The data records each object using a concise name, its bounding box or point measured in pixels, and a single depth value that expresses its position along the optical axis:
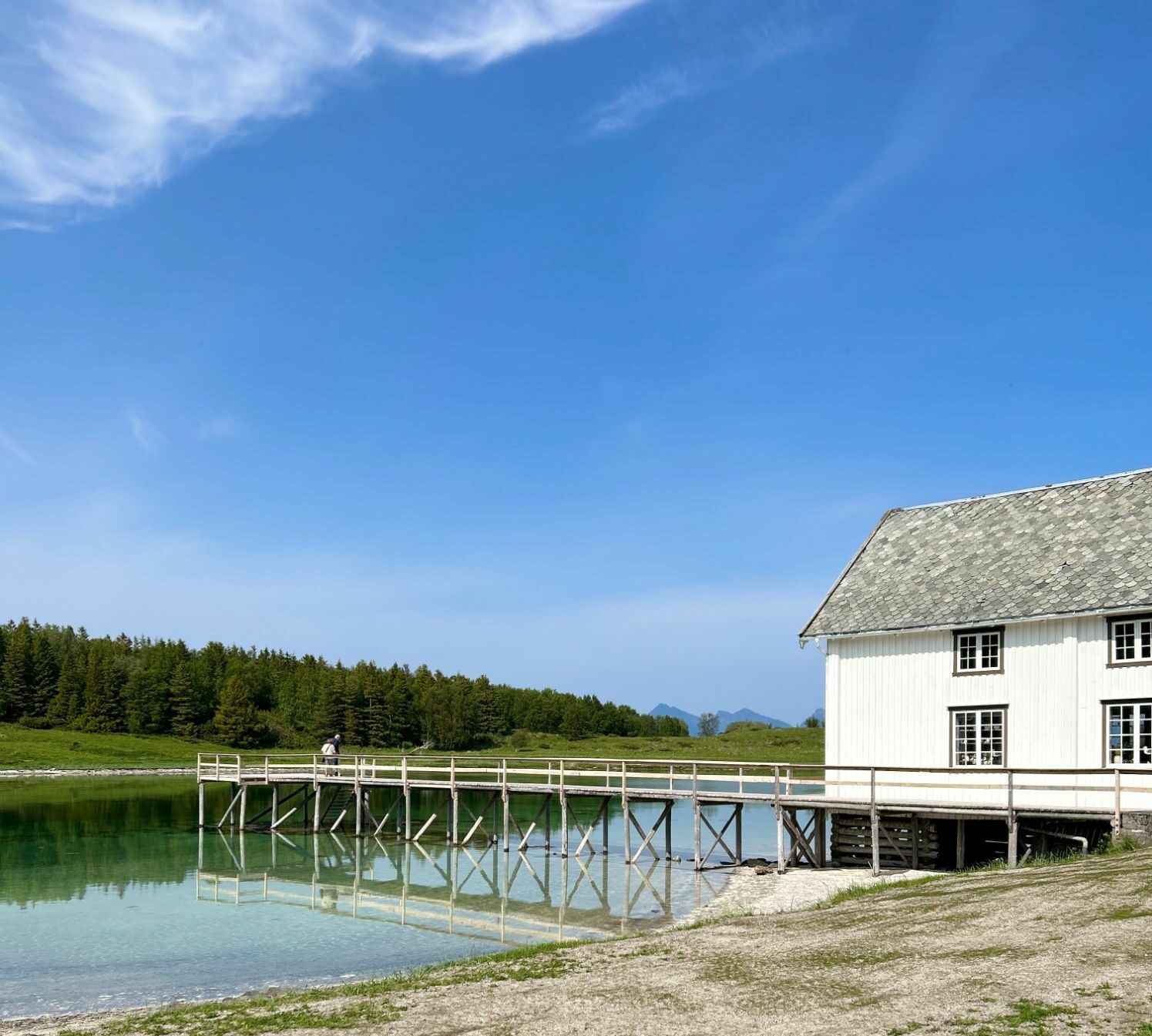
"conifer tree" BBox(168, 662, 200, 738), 115.50
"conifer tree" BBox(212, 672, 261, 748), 113.06
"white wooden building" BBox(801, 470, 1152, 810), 27.78
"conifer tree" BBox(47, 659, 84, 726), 114.00
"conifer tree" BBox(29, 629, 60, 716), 116.00
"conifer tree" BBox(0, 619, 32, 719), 114.38
